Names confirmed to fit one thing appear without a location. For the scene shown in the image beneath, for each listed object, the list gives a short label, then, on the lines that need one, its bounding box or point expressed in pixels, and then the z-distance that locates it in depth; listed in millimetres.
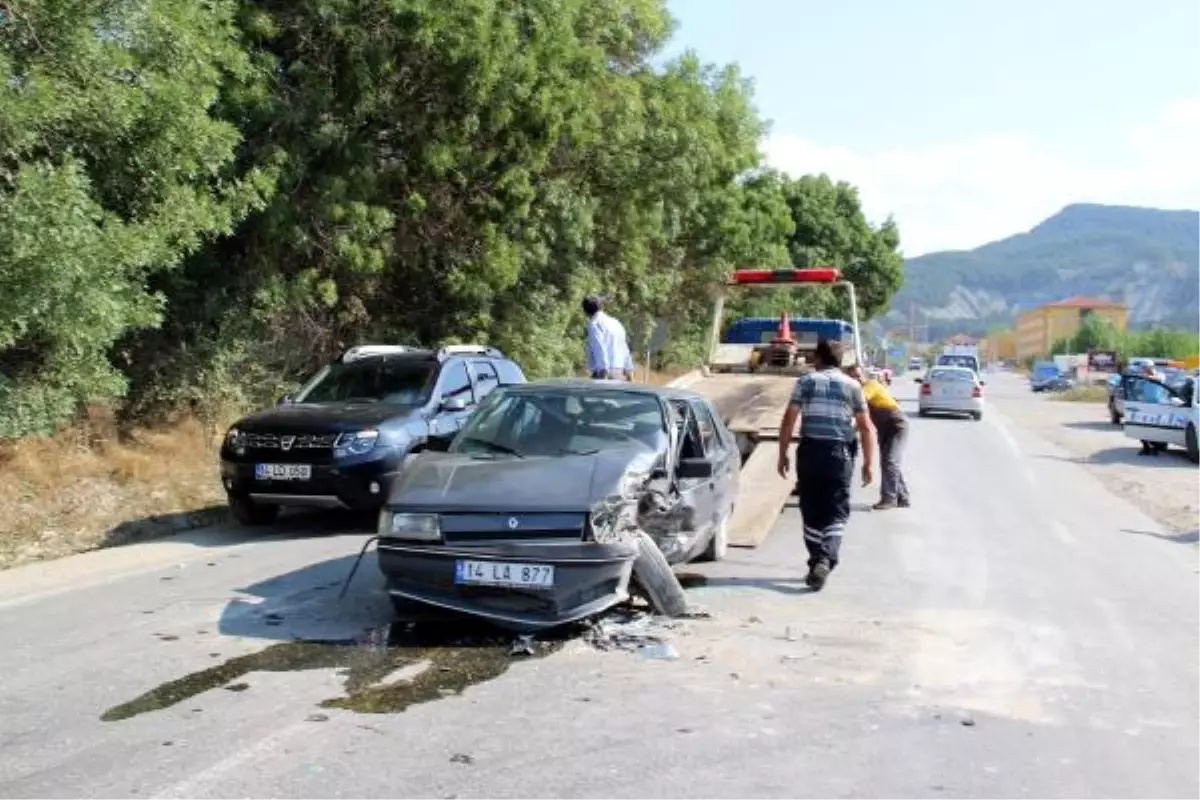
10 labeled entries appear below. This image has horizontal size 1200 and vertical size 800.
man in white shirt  12750
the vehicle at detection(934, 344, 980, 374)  48250
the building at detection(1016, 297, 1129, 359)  193738
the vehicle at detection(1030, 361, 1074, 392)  67750
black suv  10422
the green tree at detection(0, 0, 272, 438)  9188
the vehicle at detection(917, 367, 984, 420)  33031
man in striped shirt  8508
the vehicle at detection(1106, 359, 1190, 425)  25134
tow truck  11298
